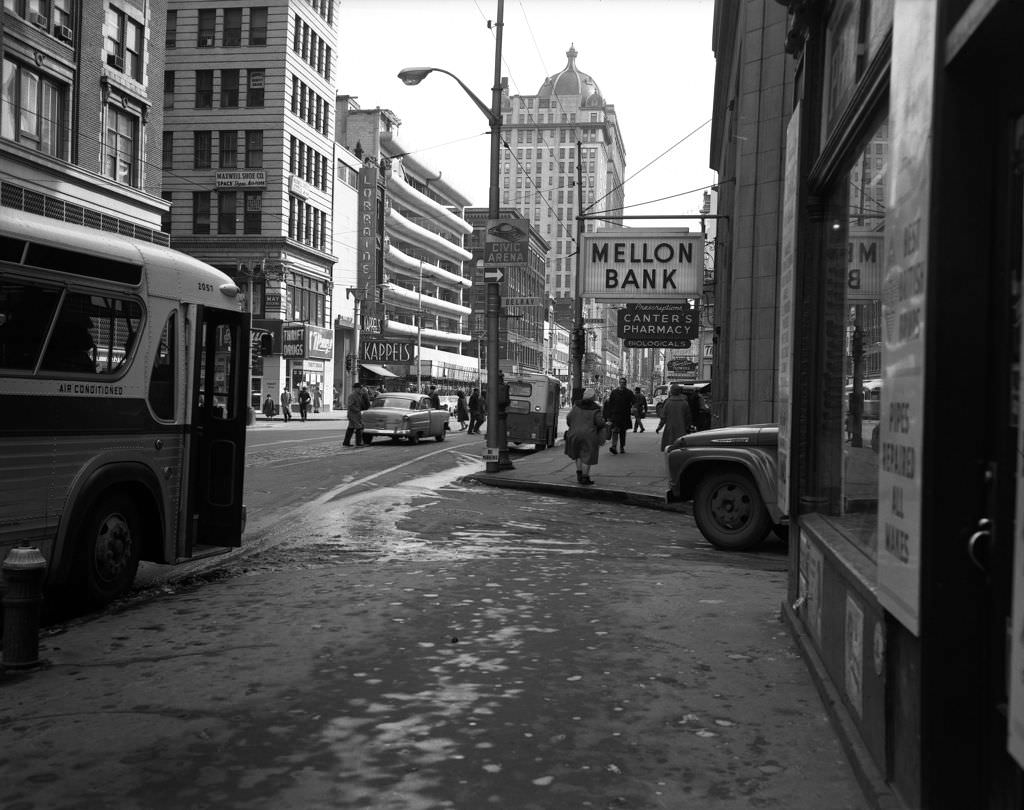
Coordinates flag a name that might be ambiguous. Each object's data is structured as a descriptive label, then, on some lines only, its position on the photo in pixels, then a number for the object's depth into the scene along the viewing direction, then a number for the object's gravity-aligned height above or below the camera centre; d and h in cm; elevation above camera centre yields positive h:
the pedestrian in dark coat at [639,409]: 4227 -10
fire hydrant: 550 -118
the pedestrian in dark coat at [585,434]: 1695 -48
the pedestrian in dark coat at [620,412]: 2639 -15
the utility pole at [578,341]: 3619 +231
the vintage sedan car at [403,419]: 2986 -58
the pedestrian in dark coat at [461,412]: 4467 -48
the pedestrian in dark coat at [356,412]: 2775 -37
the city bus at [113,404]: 647 -9
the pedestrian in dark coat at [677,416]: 1961 -17
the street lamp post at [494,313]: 1994 +177
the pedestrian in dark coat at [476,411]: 3812 -34
